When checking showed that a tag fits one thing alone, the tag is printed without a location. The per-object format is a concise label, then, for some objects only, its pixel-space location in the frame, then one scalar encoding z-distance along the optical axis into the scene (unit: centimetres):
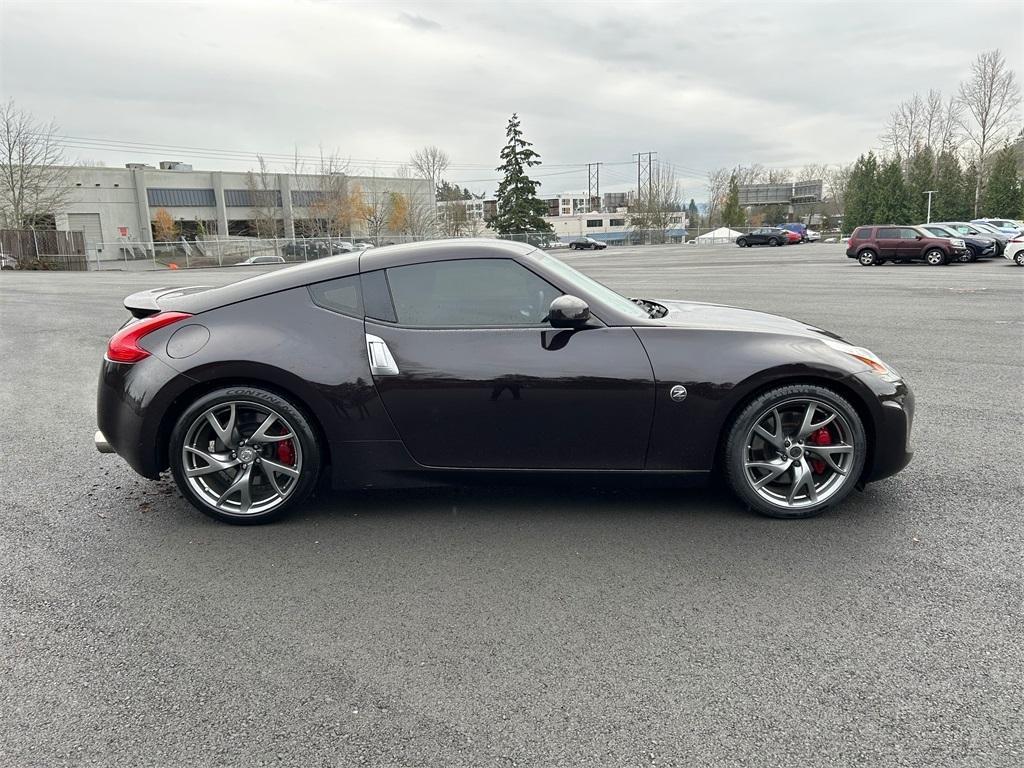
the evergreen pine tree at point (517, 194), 6406
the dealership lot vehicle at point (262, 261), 4622
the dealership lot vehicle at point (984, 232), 3033
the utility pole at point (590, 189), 12564
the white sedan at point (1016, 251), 2600
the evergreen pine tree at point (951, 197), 5516
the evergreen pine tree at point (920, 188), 5597
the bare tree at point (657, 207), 8519
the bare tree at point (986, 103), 5906
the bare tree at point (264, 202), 6675
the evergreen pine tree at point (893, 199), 5575
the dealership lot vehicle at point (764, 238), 5822
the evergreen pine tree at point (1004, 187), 5009
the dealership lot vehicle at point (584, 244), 6450
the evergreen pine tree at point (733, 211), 8556
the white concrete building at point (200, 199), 7125
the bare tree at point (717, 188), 10281
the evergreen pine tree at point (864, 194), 5838
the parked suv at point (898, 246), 2838
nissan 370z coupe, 377
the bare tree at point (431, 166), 7631
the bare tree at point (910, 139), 6794
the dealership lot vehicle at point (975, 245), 2892
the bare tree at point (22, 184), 4600
